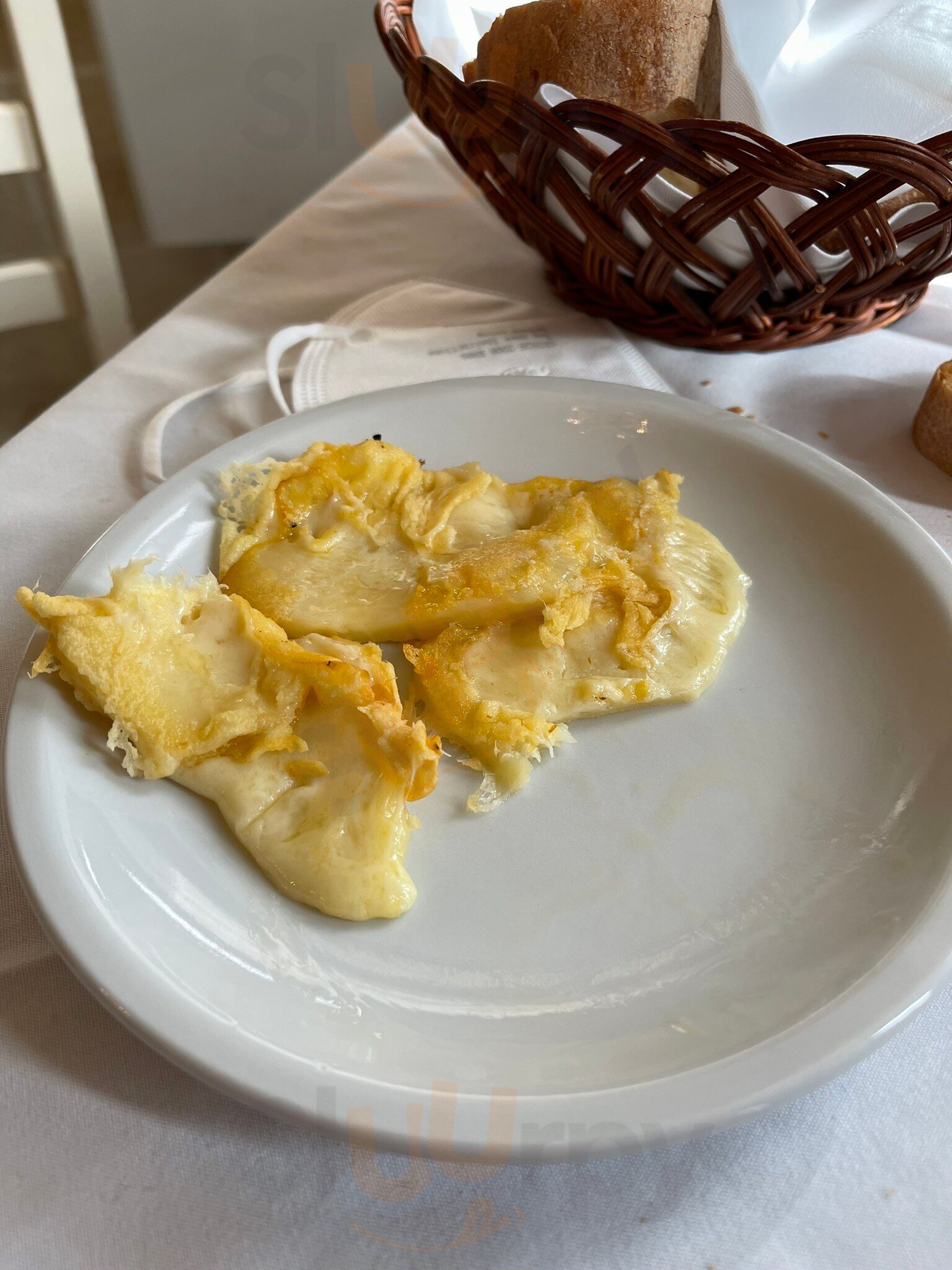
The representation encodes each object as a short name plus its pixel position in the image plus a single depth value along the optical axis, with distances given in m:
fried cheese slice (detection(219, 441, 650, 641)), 0.26
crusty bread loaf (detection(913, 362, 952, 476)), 0.33
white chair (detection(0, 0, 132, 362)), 0.41
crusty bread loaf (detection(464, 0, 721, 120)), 0.32
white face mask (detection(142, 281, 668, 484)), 0.36
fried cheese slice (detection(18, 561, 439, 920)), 0.22
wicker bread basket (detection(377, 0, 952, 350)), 0.29
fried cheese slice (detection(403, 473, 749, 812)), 0.25
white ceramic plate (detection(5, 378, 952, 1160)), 0.18
